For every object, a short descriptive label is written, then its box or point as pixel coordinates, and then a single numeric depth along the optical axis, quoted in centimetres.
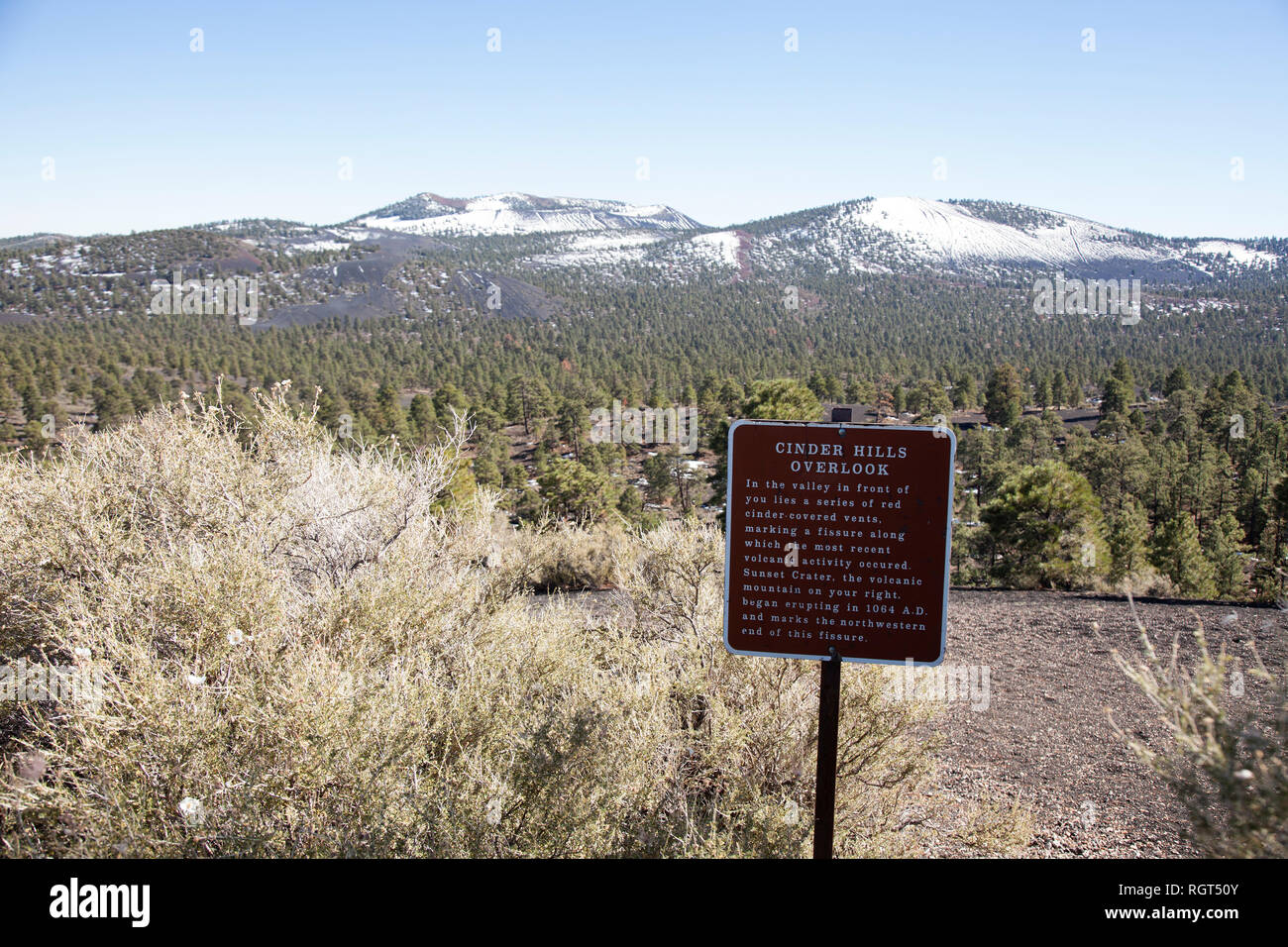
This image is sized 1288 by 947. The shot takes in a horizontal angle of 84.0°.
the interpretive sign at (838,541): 284
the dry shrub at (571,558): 1324
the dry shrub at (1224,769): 242
